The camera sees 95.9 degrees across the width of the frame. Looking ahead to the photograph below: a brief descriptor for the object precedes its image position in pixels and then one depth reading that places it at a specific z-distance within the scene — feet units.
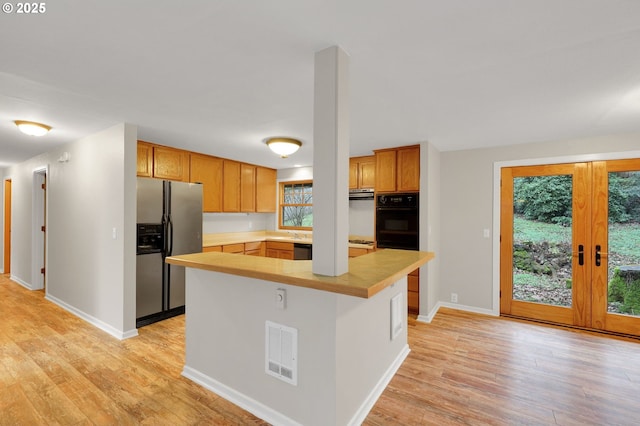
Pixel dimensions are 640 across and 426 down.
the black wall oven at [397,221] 12.69
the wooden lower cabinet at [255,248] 16.94
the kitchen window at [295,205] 19.24
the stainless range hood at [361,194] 15.48
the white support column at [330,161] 5.37
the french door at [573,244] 10.93
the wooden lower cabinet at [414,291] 12.70
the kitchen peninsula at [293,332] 5.51
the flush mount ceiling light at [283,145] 11.99
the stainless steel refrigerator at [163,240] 11.23
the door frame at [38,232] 16.01
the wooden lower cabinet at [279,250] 17.30
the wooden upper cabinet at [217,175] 12.87
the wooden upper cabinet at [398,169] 12.67
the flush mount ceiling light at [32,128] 9.75
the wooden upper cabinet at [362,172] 15.40
